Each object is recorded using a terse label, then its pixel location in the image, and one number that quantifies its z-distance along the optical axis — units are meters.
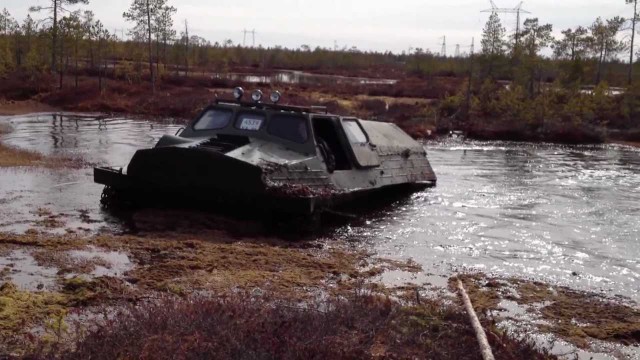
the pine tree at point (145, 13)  41.19
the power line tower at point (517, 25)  40.26
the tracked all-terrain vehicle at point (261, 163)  9.98
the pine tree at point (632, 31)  43.66
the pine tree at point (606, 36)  45.12
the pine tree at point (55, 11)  38.28
